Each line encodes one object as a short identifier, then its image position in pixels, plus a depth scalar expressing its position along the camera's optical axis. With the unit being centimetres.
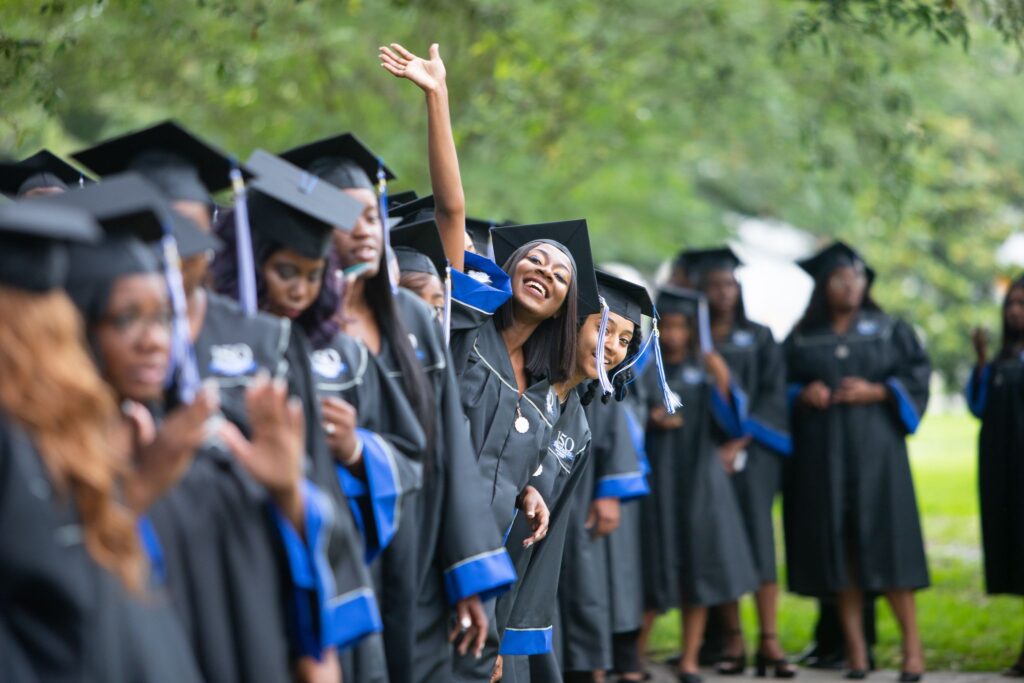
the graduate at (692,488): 1886
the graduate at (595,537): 1600
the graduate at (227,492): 648
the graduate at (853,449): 1869
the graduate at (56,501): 556
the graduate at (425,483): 903
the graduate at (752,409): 1937
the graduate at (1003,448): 1936
